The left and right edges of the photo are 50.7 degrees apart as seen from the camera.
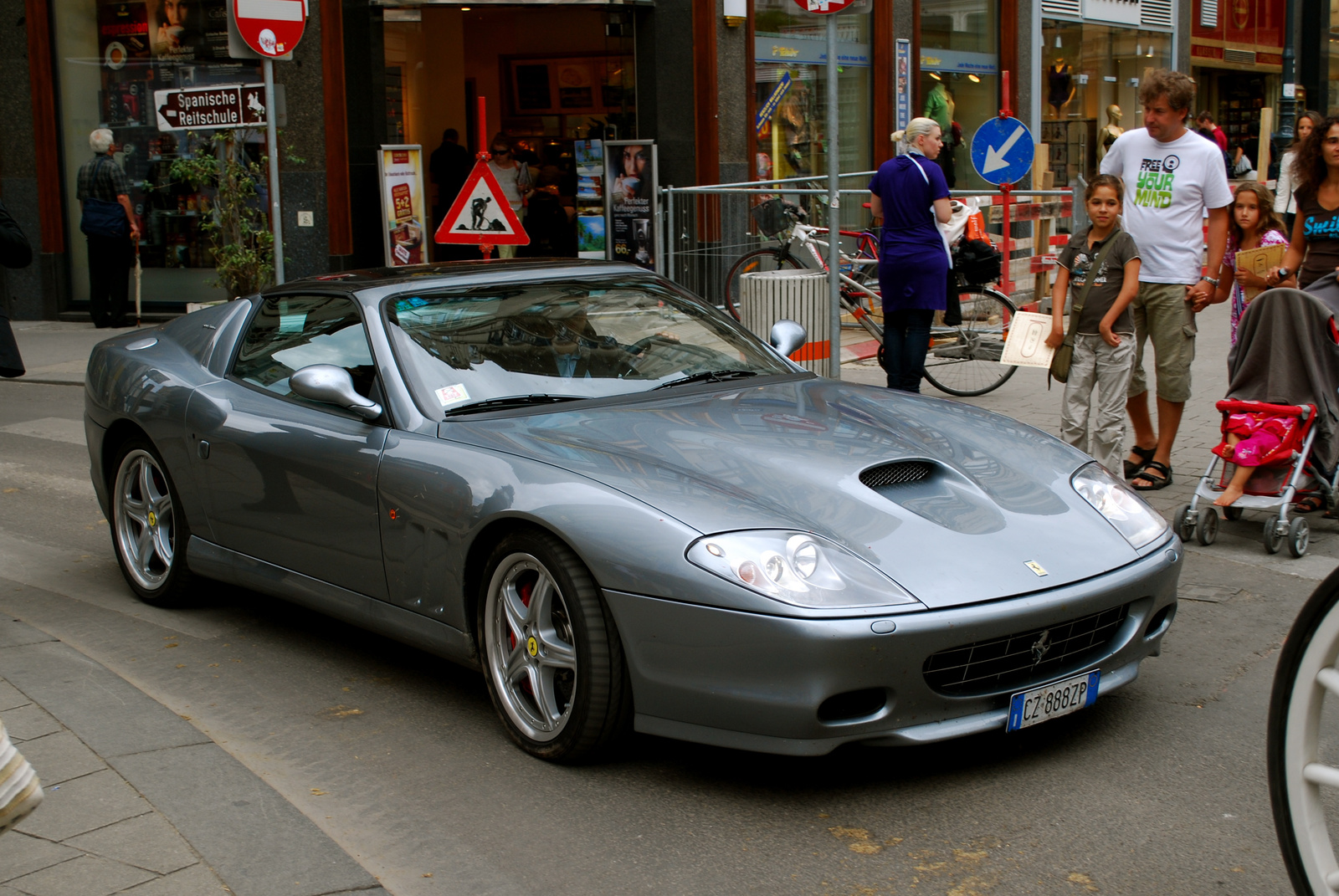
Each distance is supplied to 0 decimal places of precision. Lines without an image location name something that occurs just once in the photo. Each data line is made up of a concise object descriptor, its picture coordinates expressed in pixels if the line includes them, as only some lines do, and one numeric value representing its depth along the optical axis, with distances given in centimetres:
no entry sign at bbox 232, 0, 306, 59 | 945
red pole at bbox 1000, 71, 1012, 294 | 1298
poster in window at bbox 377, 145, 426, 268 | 1507
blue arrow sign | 1270
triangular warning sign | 1035
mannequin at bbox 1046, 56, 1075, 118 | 2103
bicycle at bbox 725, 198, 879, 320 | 1234
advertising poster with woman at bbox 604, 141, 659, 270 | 1488
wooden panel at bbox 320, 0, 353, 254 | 1495
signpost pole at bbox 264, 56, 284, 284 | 960
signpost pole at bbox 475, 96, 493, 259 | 1014
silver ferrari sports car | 362
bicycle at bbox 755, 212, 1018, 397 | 1080
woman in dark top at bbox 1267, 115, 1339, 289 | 698
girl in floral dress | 748
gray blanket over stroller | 632
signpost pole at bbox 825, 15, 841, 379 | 764
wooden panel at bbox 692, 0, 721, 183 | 1546
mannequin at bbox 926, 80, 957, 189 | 1862
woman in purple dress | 858
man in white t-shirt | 739
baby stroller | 626
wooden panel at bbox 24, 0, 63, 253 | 1595
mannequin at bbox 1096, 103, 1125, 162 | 2189
